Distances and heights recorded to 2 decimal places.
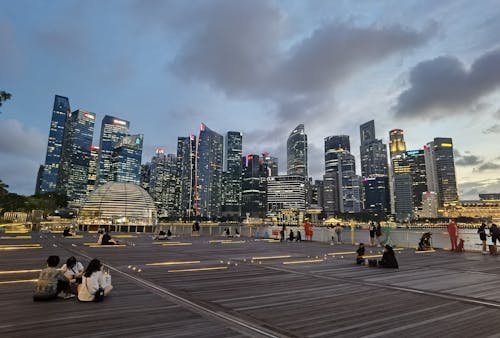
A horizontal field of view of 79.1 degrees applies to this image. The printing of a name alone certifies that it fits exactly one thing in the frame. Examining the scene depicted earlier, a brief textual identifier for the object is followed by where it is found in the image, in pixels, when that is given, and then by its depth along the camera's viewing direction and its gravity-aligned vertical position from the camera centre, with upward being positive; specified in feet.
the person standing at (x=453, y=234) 76.15 -2.67
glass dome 265.54 +12.87
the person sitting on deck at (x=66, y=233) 128.29 -5.84
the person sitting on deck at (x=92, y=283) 26.63 -5.66
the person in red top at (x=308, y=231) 116.37 -3.54
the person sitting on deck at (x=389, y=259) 47.21 -5.64
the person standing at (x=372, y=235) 91.66 -3.79
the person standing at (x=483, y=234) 68.95 -2.33
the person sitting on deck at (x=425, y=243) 76.33 -4.99
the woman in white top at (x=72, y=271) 30.27 -5.24
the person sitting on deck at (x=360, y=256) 50.75 -5.58
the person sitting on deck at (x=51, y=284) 26.96 -5.87
